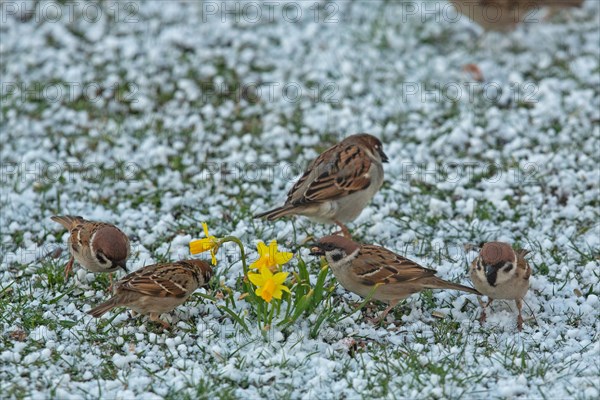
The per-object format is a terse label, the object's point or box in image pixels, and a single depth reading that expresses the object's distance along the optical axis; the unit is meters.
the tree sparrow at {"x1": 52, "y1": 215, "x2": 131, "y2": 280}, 9.89
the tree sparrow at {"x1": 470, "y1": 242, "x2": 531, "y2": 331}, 9.40
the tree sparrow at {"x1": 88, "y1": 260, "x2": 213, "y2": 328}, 9.19
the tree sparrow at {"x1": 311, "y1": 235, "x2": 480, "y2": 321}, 9.57
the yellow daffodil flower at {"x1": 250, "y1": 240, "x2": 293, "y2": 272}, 8.87
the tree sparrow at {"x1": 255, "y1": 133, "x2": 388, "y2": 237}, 11.23
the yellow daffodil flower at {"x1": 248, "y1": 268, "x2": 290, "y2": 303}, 8.70
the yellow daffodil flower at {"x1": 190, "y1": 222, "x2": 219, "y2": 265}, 9.09
